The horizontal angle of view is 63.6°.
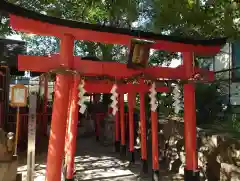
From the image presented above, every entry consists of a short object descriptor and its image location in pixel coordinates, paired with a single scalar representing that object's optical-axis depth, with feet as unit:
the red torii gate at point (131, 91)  18.35
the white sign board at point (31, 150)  12.84
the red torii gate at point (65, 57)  10.20
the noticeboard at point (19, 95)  13.70
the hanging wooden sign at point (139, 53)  11.85
